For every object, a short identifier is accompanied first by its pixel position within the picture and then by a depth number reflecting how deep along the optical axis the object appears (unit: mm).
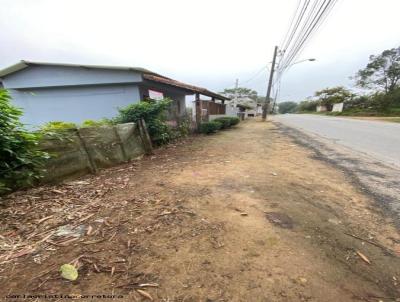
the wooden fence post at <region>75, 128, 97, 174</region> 4800
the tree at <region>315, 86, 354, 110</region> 48038
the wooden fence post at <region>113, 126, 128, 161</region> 5752
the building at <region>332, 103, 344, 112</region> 42375
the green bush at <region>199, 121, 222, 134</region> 12648
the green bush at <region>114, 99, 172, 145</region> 6961
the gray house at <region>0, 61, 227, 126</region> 9443
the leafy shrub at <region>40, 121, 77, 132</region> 4368
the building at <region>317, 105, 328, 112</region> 55394
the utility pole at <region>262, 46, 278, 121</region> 23266
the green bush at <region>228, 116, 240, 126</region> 17609
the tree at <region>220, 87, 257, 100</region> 76412
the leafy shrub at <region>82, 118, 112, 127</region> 5903
